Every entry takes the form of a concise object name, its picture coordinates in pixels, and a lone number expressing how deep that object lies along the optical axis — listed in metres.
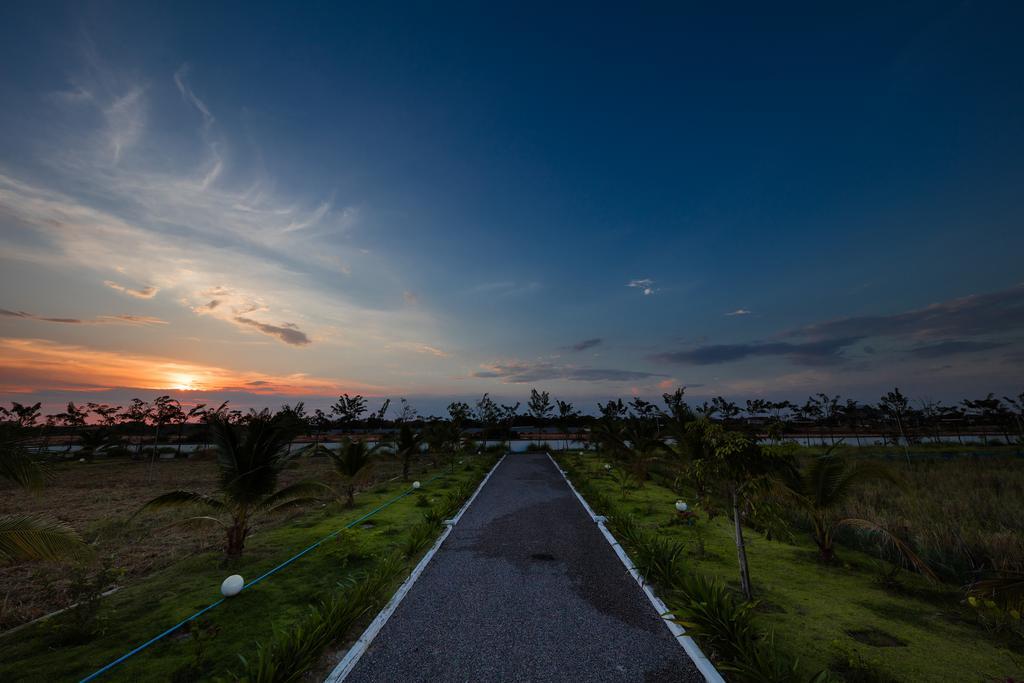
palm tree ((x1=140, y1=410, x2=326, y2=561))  7.99
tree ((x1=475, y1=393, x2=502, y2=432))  46.72
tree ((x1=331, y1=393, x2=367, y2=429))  51.41
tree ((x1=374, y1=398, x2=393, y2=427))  36.09
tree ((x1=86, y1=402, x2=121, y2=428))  38.22
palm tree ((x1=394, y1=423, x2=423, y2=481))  20.33
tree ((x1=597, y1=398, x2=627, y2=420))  52.66
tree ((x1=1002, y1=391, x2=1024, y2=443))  34.47
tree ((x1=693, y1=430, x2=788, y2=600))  5.86
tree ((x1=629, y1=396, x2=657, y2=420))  49.69
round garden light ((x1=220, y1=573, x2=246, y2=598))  6.00
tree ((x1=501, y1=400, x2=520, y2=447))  50.52
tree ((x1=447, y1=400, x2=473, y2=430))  28.88
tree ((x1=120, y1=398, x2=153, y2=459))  34.38
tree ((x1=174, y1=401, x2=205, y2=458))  31.87
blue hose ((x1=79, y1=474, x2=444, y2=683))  4.27
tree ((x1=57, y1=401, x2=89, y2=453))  38.41
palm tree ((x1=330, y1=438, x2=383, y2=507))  13.54
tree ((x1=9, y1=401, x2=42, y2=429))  22.42
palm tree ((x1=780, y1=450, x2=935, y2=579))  7.59
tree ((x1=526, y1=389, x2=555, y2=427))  50.59
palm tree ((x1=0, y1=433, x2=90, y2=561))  4.34
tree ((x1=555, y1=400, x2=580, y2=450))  54.03
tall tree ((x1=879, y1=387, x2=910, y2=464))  38.05
